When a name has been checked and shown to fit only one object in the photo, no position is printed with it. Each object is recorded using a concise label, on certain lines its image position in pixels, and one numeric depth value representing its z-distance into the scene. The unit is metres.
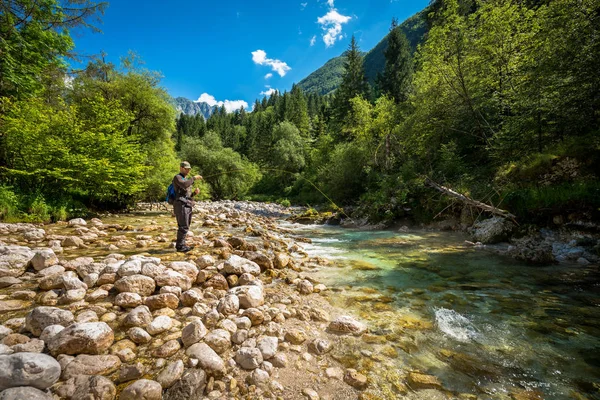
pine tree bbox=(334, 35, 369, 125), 41.50
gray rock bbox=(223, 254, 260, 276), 4.62
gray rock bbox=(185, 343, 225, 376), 2.25
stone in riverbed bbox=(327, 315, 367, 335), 3.14
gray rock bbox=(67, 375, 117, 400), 1.84
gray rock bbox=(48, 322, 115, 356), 2.24
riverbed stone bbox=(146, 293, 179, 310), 3.25
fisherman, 5.95
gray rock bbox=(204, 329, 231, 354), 2.57
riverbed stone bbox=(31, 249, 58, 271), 4.19
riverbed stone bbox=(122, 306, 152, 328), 2.84
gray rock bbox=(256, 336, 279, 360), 2.57
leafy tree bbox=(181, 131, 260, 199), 39.66
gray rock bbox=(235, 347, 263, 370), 2.39
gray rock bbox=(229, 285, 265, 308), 3.49
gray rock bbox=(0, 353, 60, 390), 1.73
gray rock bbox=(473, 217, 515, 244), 8.24
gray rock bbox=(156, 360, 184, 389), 2.08
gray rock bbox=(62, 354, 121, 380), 2.06
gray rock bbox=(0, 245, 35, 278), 3.99
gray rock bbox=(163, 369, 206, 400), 1.99
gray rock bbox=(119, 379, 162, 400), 1.88
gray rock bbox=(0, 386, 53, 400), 1.60
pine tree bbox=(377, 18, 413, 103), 40.79
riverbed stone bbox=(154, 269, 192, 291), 3.70
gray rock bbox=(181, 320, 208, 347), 2.59
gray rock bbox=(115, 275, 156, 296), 3.47
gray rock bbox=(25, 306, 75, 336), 2.51
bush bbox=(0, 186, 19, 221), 8.70
